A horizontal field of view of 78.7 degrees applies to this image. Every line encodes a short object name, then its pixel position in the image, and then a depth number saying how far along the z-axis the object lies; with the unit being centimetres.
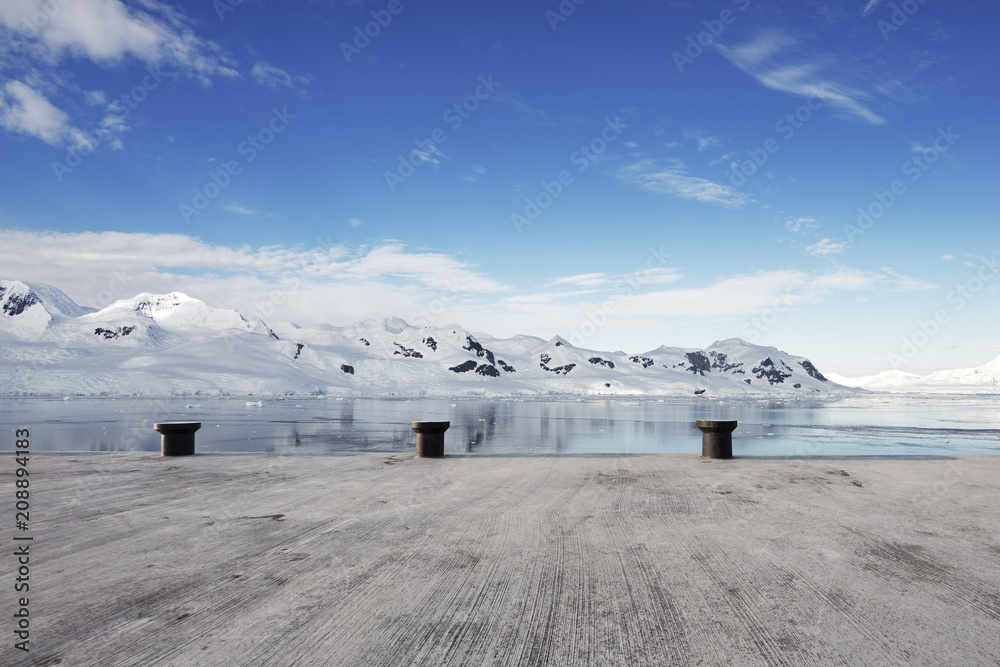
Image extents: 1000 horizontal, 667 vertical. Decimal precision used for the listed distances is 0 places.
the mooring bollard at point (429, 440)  1134
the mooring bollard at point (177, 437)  1157
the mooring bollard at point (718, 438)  1116
